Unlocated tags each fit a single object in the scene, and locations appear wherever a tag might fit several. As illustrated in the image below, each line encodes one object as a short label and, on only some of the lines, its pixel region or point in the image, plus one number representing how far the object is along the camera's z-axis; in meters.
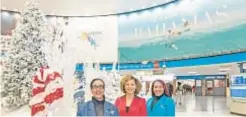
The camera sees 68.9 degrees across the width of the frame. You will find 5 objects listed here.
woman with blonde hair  2.09
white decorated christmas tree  6.54
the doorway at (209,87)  17.27
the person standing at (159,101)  2.23
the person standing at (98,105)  2.04
